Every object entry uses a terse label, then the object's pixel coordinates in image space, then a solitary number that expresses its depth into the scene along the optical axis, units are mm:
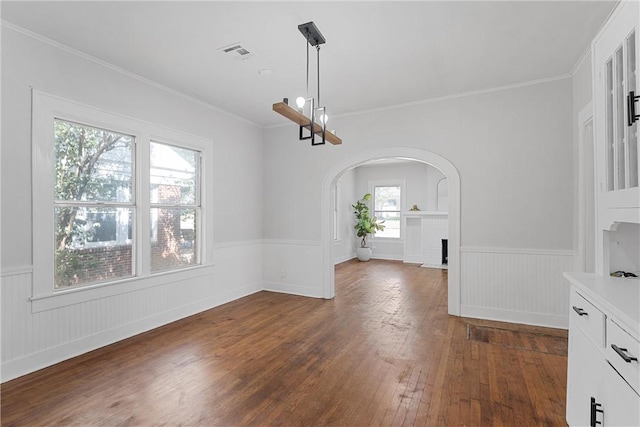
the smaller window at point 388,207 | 9516
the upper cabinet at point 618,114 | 1586
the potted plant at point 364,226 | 9133
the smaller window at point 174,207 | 3984
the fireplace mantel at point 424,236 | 8531
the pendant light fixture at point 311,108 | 2447
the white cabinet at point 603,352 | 1223
